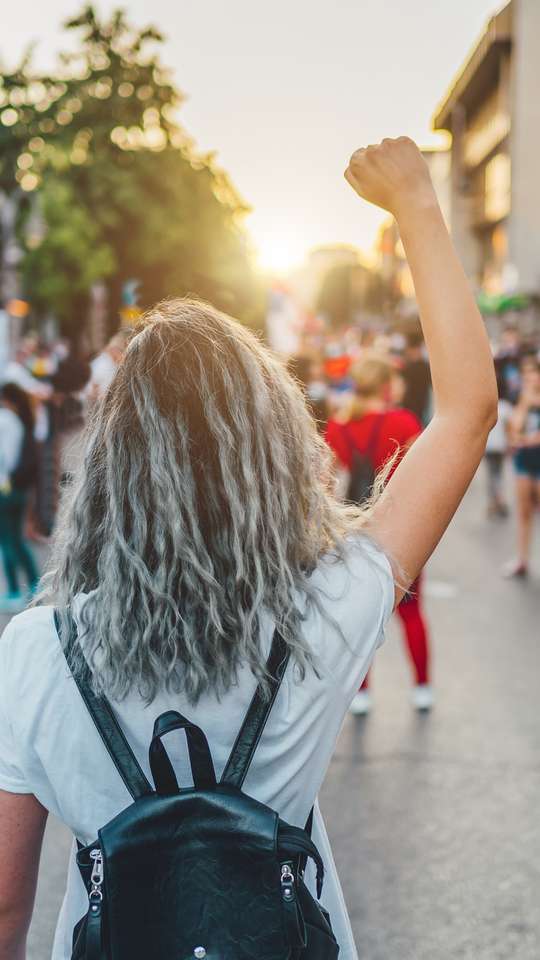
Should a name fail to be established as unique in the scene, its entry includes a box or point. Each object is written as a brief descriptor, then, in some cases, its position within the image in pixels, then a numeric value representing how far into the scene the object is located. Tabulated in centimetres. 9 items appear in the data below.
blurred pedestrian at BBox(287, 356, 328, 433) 1198
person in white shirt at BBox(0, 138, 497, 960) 150
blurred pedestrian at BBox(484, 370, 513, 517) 1322
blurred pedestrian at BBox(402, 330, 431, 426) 1227
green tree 1239
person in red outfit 602
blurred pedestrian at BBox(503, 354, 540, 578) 972
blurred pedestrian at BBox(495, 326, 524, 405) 1783
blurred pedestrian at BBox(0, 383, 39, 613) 867
